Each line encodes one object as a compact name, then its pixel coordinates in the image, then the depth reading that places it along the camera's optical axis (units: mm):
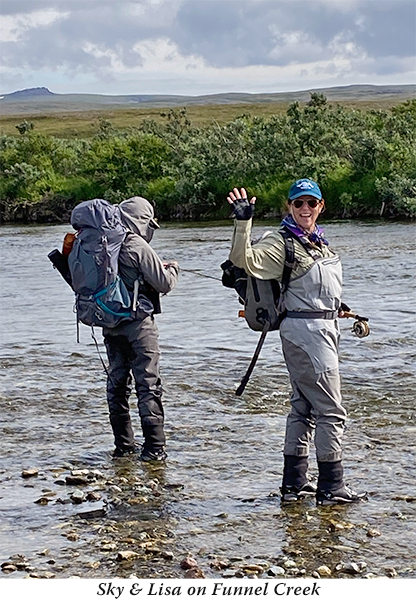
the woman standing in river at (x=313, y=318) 6469
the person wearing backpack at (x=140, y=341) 7527
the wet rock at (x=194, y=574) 5477
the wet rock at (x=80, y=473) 7512
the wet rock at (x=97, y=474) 7531
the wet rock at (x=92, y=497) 7005
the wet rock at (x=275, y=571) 5488
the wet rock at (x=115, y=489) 7176
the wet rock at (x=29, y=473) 7641
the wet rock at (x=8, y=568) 5656
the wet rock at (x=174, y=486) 7242
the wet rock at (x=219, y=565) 5625
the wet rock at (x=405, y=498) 6817
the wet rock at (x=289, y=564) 5605
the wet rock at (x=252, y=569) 5555
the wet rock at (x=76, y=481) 7391
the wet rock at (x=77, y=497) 6969
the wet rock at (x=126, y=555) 5773
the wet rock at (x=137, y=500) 6910
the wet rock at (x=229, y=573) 5512
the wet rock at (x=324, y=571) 5484
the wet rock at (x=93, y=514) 6627
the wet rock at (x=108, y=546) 5965
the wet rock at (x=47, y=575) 5531
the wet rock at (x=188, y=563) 5593
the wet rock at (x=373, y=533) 6094
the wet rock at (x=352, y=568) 5504
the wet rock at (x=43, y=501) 6965
